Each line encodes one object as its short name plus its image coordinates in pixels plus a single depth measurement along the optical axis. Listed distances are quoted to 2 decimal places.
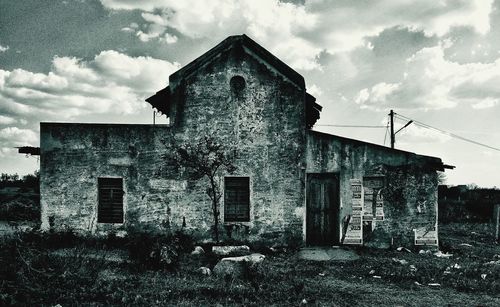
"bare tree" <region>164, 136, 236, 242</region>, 12.41
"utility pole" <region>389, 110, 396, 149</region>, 25.12
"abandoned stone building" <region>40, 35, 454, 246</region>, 12.37
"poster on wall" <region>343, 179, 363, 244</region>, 12.38
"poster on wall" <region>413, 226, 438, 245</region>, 12.22
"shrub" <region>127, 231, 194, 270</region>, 8.91
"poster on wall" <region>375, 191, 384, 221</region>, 12.37
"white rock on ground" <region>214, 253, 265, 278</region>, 8.28
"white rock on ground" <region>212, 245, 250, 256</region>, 11.26
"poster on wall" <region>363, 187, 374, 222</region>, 12.39
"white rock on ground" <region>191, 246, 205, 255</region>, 11.13
